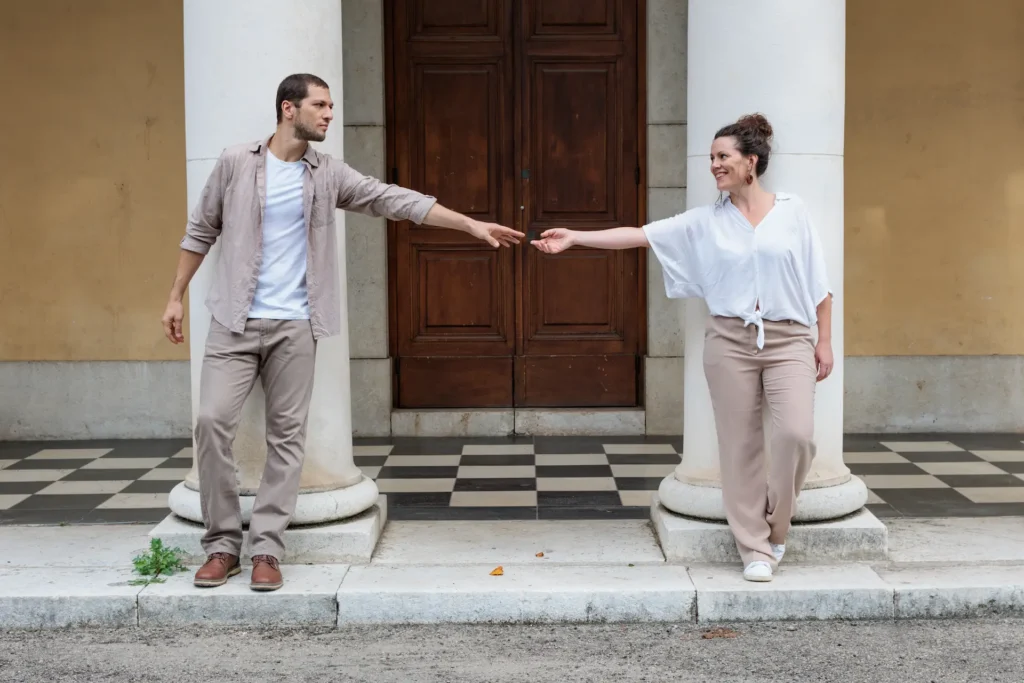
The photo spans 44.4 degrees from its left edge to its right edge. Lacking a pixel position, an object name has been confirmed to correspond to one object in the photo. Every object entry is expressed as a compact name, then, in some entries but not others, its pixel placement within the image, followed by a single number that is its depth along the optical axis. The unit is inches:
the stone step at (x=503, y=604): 182.2
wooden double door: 331.0
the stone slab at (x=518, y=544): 201.5
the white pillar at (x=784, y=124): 196.4
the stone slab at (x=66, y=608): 181.9
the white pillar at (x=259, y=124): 195.8
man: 183.9
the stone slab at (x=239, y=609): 181.9
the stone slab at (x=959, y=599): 182.5
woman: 185.5
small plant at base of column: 191.2
